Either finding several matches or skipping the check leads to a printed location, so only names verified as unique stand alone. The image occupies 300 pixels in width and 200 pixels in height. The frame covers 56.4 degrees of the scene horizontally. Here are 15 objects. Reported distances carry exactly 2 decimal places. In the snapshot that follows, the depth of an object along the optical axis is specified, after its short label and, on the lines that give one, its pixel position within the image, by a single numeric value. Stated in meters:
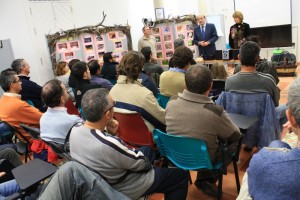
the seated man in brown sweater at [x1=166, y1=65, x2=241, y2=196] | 1.91
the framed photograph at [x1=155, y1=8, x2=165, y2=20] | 7.75
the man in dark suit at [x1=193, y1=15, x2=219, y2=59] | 5.75
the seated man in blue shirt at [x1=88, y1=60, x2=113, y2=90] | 3.78
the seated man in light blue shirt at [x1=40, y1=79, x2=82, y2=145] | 2.18
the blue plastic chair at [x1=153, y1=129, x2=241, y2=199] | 1.90
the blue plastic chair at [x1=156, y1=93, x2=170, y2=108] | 3.17
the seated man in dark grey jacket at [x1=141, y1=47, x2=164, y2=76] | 4.34
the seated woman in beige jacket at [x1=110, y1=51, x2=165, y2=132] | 2.46
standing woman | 5.17
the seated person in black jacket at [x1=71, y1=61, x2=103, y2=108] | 3.23
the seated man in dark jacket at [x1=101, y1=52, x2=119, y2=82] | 4.56
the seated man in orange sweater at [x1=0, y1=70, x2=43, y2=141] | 2.82
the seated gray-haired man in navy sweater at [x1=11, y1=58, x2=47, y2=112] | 3.66
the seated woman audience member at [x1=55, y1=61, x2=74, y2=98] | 4.56
